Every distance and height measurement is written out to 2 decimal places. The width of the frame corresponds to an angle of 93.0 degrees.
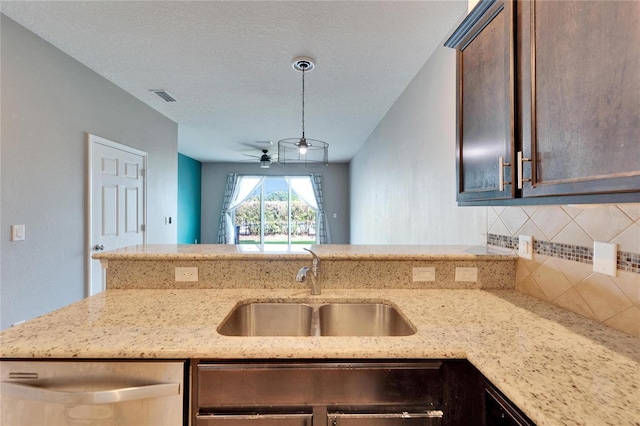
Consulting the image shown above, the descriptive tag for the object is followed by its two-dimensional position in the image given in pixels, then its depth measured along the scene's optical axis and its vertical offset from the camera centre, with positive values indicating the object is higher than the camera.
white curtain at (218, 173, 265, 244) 7.62 +0.44
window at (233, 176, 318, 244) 7.86 +0.01
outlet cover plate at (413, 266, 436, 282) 1.45 -0.28
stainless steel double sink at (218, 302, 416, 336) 1.32 -0.45
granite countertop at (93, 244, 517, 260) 1.42 -0.18
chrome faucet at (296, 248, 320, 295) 1.30 -0.26
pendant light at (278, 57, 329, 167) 2.42 +0.81
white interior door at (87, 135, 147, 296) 2.75 +0.17
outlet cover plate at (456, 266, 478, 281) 1.45 -0.27
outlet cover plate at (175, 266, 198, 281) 1.44 -0.27
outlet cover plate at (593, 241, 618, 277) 0.95 -0.13
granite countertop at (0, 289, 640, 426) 0.64 -0.37
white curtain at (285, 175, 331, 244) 7.73 +0.55
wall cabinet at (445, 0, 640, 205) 0.66 +0.31
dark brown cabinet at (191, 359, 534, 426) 0.87 -0.51
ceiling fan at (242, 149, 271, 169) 5.33 +0.97
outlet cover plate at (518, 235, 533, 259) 1.31 -0.13
